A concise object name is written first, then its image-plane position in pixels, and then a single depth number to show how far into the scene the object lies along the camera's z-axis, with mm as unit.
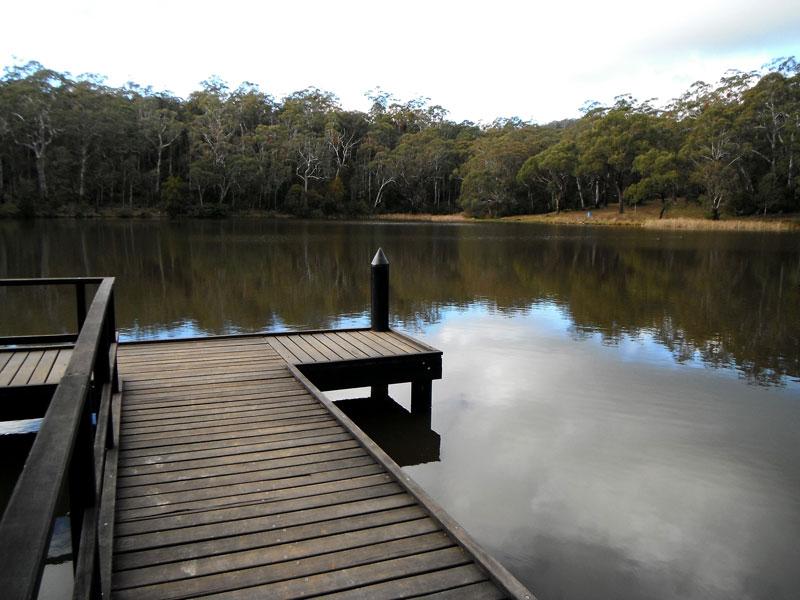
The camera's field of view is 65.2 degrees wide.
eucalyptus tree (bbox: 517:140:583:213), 55531
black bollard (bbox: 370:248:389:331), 7711
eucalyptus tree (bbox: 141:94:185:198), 55812
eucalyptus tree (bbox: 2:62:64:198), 48406
